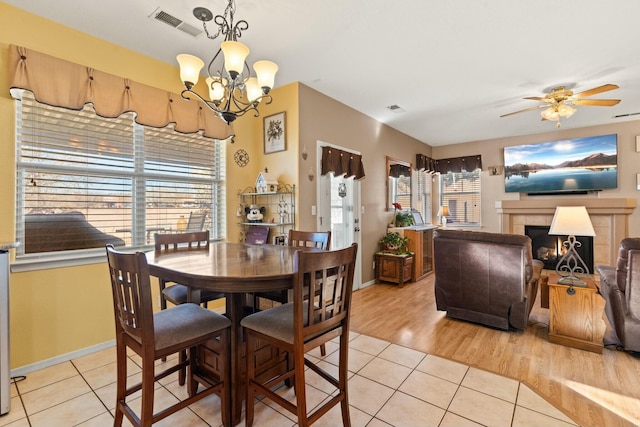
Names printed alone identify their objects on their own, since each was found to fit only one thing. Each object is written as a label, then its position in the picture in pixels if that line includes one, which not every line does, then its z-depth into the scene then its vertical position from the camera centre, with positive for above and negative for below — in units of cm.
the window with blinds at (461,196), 666 +42
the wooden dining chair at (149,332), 140 -60
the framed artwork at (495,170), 636 +94
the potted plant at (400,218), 539 -6
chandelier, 187 +96
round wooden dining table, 144 -29
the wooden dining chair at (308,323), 143 -57
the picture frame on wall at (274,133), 373 +103
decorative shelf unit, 363 +7
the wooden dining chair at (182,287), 210 -53
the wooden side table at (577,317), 251 -89
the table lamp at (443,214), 649 +1
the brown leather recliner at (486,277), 281 -61
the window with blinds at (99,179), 239 +34
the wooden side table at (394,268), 467 -84
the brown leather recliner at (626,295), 233 -65
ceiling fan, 358 +137
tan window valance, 223 +106
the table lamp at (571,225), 265 -10
